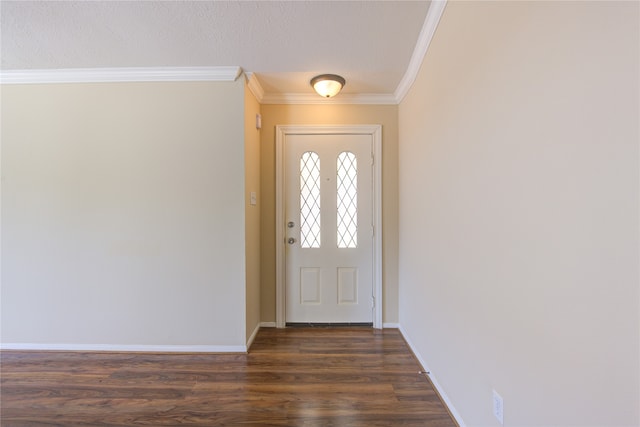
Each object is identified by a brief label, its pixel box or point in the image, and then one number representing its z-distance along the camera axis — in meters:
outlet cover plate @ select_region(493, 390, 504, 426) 1.08
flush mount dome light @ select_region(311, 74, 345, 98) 2.33
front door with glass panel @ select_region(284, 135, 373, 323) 2.77
